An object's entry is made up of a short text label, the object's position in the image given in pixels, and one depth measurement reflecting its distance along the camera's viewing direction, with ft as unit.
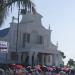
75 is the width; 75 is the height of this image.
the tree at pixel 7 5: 38.94
